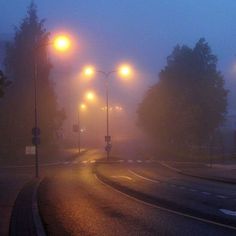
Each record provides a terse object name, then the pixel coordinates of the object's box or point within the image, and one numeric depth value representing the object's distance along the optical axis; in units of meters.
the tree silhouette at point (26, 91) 70.19
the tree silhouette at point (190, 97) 78.81
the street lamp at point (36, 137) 39.59
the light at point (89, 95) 92.16
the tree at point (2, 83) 21.64
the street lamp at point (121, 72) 56.49
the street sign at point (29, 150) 43.25
